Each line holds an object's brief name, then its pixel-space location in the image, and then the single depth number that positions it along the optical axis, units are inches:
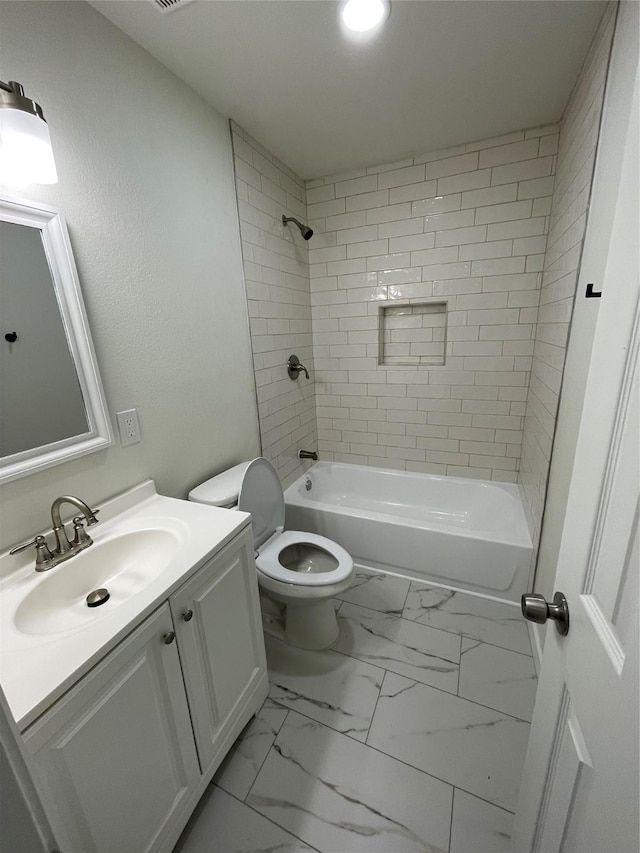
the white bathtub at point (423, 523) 71.5
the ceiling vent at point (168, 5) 41.9
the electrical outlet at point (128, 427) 48.9
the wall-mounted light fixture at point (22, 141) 30.9
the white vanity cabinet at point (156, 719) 26.5
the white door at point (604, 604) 16.4
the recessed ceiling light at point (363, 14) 43.2
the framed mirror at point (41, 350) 37.1
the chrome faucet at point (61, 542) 37.9
